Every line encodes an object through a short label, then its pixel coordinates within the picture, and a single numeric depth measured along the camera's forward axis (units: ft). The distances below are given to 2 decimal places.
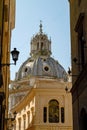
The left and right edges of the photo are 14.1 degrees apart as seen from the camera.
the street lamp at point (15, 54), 38.50
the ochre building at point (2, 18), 41.69
